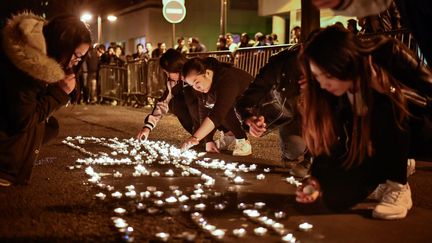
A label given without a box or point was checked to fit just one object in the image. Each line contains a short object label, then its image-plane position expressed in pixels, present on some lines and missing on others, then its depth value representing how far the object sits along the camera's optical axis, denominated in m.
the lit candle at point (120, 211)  3.11
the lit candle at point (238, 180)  4.09
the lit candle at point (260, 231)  2.77
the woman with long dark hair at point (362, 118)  2.88
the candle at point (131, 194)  3.55
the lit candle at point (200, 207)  3.24
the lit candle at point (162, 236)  2.63
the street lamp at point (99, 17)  27.19
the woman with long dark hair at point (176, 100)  5.41
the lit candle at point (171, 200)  3.42
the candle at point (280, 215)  3.06
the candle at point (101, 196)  3.48
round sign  12.70
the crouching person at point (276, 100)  3.99
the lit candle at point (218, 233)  2.69
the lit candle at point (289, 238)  2.62
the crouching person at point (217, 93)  4.97
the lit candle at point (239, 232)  2.74
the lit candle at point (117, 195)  3.54
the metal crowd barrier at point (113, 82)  15.43
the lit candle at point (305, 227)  2.83
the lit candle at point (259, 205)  3.30
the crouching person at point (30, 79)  3.46
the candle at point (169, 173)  4.40
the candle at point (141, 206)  3.22
